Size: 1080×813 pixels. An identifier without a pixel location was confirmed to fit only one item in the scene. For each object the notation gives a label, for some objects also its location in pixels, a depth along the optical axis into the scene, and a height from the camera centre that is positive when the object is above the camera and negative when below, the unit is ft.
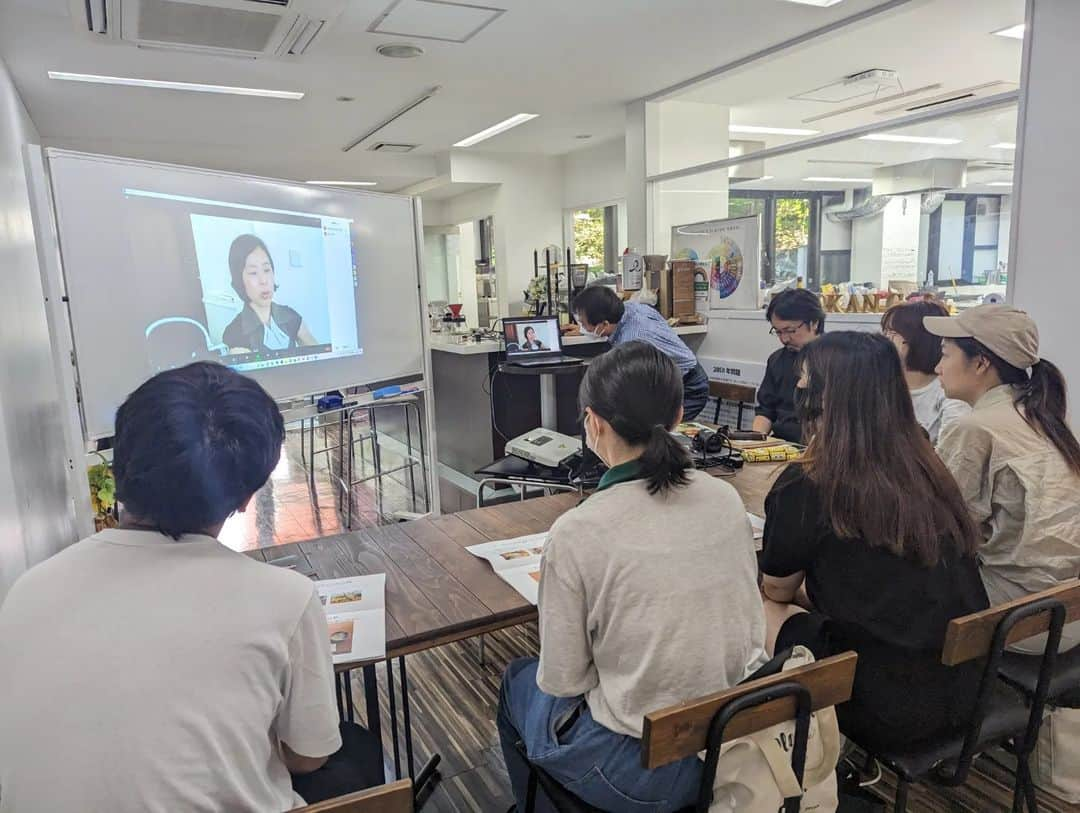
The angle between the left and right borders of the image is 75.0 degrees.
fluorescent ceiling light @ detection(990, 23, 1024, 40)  13.10 +4.46
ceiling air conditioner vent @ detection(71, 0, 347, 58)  9.61 +3.92
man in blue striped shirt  11.76 -0.70
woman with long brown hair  4.35 -1.70
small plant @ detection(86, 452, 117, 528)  9.53 -2.60
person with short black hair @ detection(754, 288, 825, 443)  9.89 -1.18
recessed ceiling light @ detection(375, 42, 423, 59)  12.67 +4.35
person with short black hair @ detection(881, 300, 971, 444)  7.91 -0.90
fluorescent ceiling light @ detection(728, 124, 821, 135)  21.12 +4.55
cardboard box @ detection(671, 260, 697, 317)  16.56 -0.15
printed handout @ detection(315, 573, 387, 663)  4.10 -2.04
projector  9.89 -2.30
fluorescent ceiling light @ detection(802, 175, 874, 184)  21.14 +2.93
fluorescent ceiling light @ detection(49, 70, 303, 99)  13.91 +4.43
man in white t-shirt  2.61 -1.33
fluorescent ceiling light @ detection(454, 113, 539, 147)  19.40 +4.62
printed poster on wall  15.34 +0.55
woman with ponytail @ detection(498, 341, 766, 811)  3.57 -1.61
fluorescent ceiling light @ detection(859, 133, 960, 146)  16.99 +3.33
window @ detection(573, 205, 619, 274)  26.73 +1.85
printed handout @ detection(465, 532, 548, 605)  4.91 -2.03
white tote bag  3.51 -2.44
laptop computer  13.35 -1.01
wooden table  4.45 -2.06
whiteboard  6.85 +0.22
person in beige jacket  5.04 -1.38
